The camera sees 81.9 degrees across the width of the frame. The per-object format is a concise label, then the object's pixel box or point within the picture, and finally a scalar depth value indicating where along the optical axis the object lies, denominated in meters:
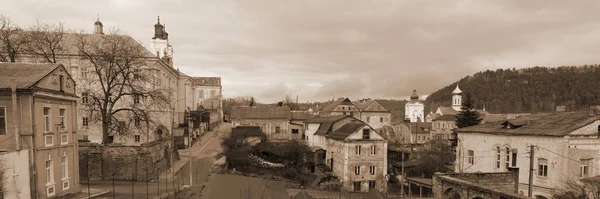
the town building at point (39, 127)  13.95
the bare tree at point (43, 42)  24.64
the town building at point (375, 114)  52.47
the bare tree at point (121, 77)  25.12
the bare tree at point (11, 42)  23.24
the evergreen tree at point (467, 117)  43.56
